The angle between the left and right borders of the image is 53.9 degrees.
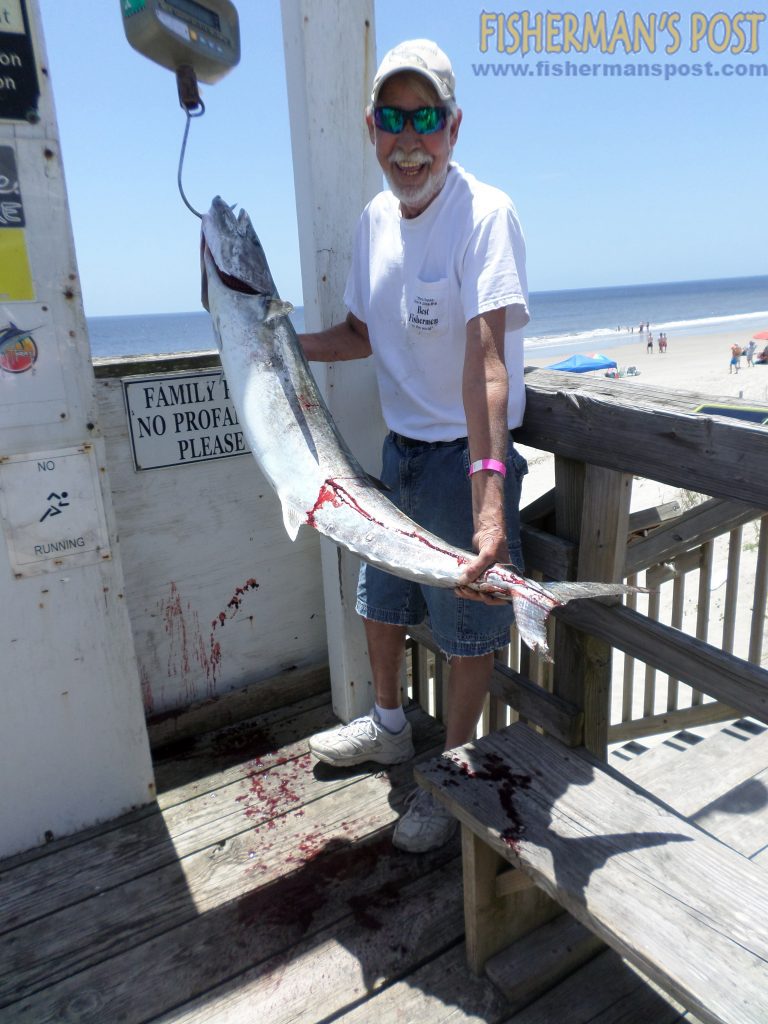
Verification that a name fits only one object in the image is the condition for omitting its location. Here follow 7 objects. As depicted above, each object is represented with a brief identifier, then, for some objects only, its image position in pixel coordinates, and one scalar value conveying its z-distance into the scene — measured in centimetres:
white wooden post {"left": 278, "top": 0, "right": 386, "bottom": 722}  248
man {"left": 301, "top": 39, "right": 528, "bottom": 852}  197
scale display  211
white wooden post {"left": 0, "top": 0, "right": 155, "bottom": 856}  213
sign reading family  274
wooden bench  148
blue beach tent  2119
